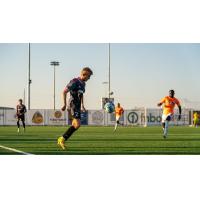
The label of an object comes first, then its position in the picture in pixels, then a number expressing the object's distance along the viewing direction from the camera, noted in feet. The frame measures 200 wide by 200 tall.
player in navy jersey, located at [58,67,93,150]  25.17
